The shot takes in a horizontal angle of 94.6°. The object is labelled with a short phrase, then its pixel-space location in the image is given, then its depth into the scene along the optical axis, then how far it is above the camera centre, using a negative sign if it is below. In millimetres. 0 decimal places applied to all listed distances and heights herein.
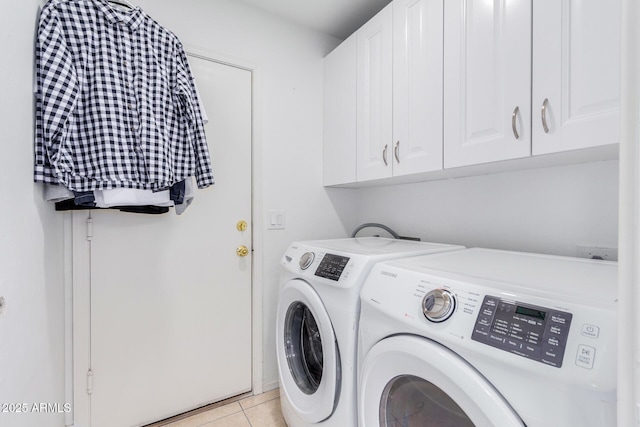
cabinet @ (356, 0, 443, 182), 1351 +612
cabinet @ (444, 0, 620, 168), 876 +459
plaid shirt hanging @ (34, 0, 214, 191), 1065 +435
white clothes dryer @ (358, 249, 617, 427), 533 -291
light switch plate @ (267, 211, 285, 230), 1907 -70
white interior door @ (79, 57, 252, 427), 1477 -460
